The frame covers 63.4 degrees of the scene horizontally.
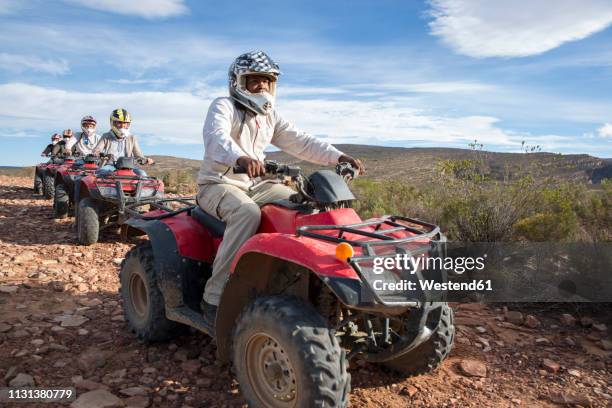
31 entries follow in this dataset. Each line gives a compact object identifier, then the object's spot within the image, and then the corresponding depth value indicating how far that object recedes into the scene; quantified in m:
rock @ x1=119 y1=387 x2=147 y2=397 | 3.25
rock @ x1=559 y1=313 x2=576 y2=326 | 4.60
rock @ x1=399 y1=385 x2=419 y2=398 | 3.30
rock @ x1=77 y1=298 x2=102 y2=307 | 4.90
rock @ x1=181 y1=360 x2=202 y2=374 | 3.59
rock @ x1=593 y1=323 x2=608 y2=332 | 4.45
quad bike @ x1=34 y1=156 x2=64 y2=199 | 13.28
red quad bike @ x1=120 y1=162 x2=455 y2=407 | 2.46
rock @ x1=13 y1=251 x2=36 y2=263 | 6.44
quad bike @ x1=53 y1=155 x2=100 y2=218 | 10.02
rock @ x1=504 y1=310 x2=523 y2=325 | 4.66
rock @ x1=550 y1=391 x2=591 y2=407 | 3.30
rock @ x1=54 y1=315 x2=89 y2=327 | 4.34
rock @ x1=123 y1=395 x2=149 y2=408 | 3.11
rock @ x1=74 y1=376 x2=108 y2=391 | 3.31
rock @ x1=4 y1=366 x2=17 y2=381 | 3.39
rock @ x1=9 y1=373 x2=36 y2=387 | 3.30
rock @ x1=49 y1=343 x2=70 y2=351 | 3.86
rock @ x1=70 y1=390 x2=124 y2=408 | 3.07
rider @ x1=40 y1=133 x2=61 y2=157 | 15.48
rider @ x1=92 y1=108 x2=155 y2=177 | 9.43
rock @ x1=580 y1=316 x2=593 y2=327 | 4.55
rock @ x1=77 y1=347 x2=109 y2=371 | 3.61
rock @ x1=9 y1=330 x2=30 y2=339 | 4.00
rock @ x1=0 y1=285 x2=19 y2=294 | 5.07
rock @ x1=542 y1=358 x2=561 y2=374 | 3.74
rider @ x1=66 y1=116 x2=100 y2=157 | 12.30
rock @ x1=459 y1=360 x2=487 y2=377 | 3.61
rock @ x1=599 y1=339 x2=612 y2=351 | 4.14
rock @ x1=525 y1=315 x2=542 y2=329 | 4.58
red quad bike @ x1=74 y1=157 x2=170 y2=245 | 7.58
